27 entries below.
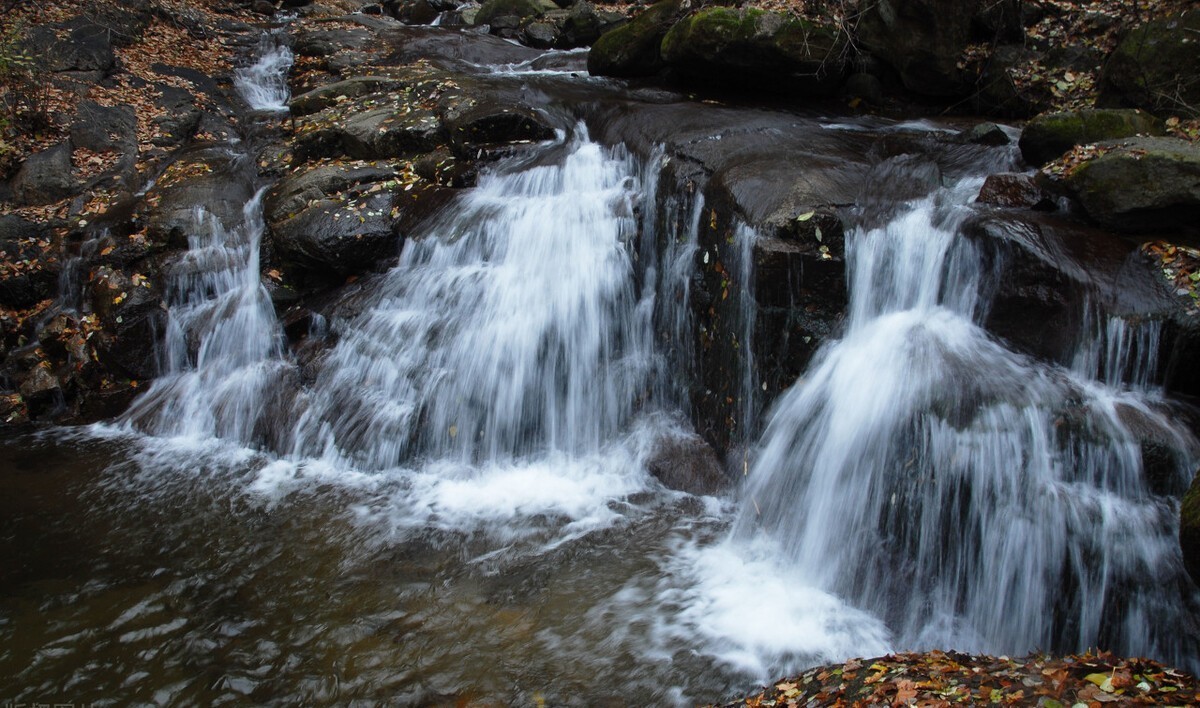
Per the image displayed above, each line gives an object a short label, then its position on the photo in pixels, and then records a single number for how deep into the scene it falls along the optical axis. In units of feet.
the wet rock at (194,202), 31.35
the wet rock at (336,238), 29.22
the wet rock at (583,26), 51.57
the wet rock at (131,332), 29.35
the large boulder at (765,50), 33.24
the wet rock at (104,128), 37.24
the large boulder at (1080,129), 23.41
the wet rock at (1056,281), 17.38
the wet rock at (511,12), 57.52
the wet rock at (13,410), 28.71
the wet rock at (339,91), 39.58
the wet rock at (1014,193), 21.17
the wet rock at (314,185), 30.76
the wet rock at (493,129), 33.14
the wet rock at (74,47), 41.50
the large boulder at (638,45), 38.52
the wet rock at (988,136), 27.68
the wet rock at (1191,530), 12.03
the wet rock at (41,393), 28.99
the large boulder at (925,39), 32.94
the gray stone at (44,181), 34.30
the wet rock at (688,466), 22.03
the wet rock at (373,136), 34.12
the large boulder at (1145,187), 18.20
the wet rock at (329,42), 49.90
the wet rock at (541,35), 53.07
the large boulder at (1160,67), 26.04
